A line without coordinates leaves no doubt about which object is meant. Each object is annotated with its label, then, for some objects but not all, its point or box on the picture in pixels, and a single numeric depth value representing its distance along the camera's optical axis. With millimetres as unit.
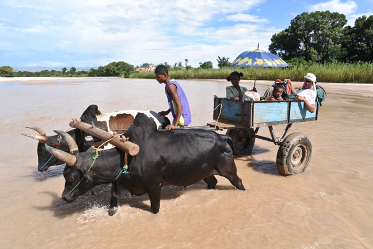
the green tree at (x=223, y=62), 47706
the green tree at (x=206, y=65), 53562
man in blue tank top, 4258
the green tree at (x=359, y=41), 31344
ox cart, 4914
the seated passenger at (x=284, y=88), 5705
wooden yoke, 3355
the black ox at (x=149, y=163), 3467
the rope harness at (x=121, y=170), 3446
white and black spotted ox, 4637
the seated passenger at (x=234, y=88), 5798
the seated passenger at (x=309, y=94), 5355
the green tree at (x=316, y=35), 34125
